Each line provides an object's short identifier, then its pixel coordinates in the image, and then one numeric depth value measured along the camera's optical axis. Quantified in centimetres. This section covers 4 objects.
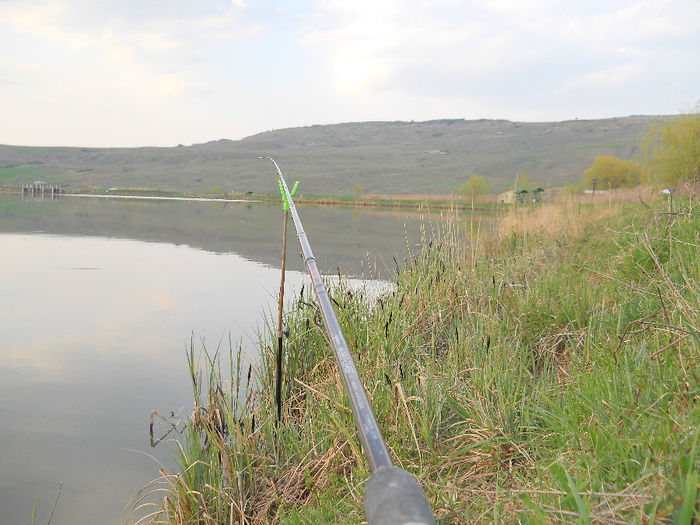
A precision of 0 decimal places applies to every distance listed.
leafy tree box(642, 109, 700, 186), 2308
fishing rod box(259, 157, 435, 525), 102
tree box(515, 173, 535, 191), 5658
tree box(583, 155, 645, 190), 4872
